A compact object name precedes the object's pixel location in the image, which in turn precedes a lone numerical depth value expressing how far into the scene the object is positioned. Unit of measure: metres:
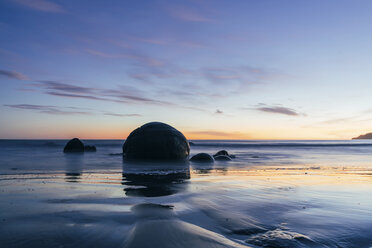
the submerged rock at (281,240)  2.46
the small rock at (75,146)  22.53
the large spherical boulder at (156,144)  14.30
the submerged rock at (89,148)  23.86
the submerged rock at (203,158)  13.58
